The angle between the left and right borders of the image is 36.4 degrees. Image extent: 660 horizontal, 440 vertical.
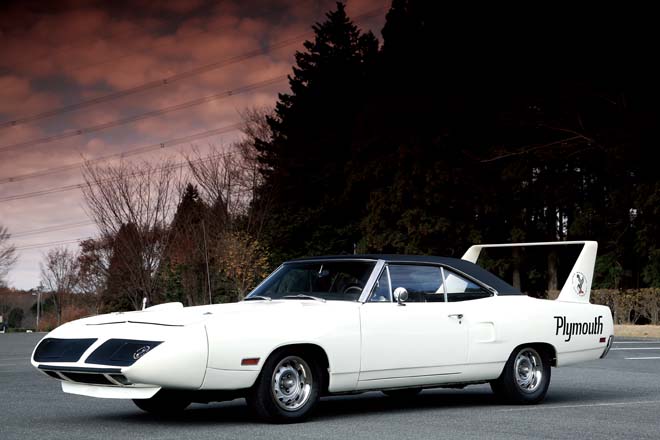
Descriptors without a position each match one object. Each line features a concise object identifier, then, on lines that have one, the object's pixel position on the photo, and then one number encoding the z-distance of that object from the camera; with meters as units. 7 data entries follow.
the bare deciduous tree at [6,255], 78.31
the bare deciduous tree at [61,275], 91.06
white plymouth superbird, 8.35
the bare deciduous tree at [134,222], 42.31
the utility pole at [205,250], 45.81
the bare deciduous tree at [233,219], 49.12
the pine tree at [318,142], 57.91
